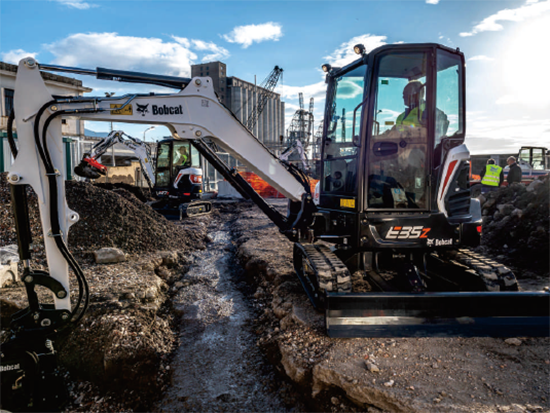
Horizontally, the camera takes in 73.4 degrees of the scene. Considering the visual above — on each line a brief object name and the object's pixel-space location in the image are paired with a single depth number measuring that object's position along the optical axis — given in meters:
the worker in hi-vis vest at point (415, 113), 3.94
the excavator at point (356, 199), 2.91
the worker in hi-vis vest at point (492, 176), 12.25
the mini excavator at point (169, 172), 12.42
